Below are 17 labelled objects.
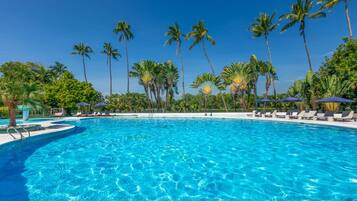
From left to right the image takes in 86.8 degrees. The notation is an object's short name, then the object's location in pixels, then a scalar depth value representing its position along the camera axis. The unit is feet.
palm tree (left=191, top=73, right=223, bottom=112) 135.95
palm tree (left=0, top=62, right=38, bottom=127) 40.63
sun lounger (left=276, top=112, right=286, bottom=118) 75.51
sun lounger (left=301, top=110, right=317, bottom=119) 65.05
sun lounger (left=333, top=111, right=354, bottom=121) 54.75
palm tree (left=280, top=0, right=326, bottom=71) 90.12
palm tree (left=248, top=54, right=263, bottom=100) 124.36
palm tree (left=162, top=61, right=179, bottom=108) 145.28
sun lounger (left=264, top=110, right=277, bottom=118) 79.59
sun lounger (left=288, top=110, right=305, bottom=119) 68.70
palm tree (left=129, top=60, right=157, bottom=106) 137.29
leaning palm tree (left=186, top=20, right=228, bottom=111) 123.85
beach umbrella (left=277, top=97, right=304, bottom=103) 76.13
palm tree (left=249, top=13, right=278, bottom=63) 113.60
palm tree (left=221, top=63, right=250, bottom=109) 121.29
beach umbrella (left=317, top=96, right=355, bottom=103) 59.16
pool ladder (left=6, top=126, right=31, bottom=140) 33.87
